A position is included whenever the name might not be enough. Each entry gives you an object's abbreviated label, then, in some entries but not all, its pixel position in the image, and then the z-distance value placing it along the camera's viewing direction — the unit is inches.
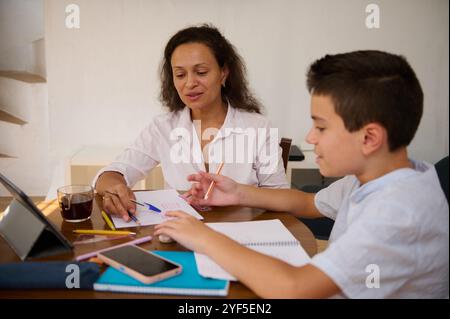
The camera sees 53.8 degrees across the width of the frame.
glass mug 43.3
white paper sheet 43.3
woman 64.6
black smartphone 29.9
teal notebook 28.9
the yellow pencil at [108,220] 41.6
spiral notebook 31.7
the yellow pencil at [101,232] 39.3
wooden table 29.2
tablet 33.2
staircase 119.5
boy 27.6
